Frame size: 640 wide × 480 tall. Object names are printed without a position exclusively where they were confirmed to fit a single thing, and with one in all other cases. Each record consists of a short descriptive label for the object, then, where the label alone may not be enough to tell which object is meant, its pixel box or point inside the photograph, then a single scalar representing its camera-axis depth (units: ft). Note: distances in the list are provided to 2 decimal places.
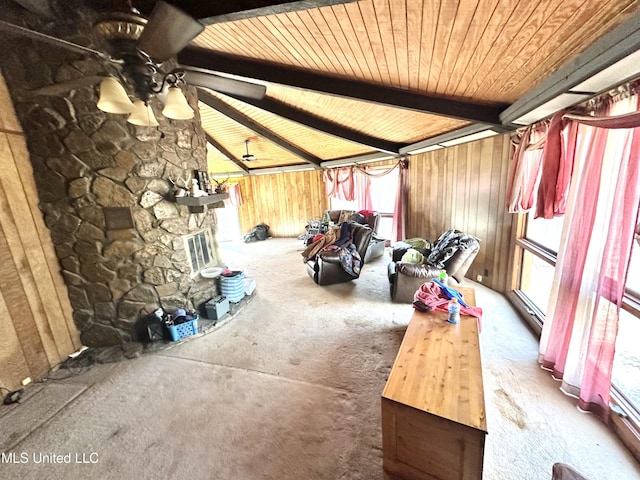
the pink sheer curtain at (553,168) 6.49
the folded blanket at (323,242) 15.48
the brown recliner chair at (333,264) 13.07
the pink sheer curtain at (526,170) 8.13
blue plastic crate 8.85
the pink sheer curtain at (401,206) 17.38
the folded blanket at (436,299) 7.00
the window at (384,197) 19.60
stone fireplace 7.11
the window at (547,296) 5.27
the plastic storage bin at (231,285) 11.12
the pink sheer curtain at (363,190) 20.68
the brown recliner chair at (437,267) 10.24
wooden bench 3.94
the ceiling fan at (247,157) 17.17
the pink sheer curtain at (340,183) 21.57
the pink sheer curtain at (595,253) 4.88
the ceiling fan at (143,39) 3.63
